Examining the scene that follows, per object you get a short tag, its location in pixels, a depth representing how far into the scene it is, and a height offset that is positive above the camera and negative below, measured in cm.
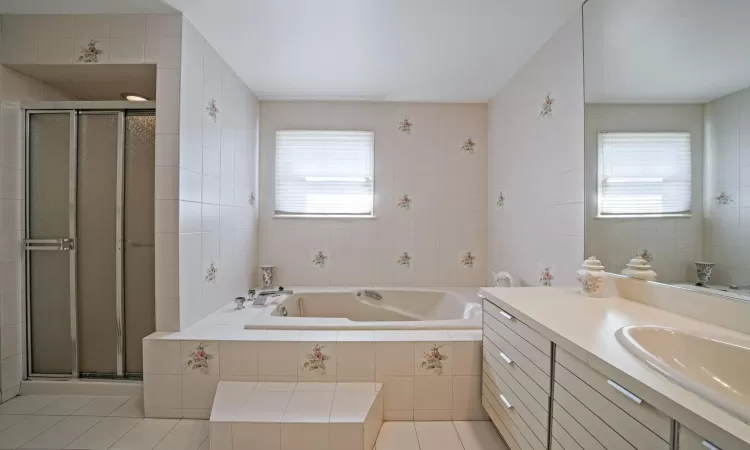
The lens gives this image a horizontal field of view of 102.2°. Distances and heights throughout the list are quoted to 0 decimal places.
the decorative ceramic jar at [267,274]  253 -43
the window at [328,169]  264 +48
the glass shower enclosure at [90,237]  179 -8
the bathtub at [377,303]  228 -63
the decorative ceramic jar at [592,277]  127 -23
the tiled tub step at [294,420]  127 -84
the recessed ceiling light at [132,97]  197 +84
